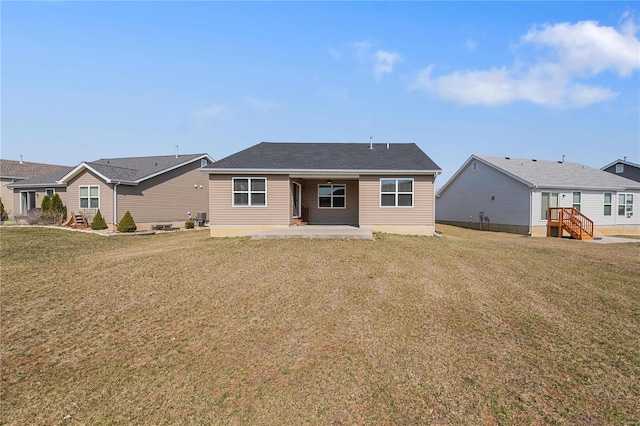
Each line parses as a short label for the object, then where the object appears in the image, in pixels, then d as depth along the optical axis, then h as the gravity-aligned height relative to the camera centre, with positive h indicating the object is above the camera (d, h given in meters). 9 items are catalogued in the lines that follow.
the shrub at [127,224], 20.20 -1.09
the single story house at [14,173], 27.17 +2.94
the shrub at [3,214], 24.40 -0.59
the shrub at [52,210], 21.83 -0.27
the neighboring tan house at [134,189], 21.48 +1.12
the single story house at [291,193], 15.91 +0.51
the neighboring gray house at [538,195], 21.25 +0.56
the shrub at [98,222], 20.25 -1.00
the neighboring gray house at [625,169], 28.87 +2.99
